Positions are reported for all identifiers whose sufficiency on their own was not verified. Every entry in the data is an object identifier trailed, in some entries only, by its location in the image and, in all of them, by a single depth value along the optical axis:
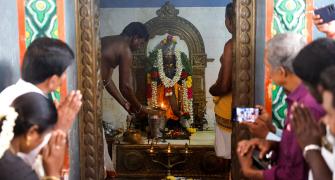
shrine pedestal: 3.91
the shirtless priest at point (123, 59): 3.70
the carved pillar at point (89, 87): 2.46
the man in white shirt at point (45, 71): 1.79
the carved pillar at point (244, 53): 2.41
